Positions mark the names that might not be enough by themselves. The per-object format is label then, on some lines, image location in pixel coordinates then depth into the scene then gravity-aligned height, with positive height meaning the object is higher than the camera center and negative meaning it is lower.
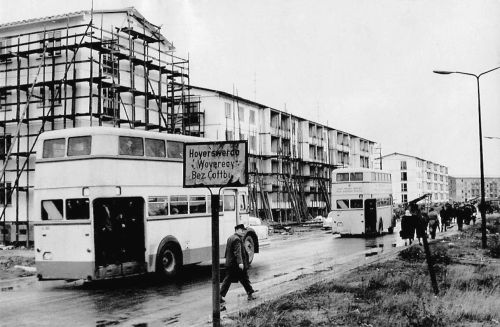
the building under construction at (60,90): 35.00 +6.48
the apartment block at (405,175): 133.50 +3.65
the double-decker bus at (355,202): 35.84 -0.52
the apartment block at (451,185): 196.01 +0.91
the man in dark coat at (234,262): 12.95 -1.38
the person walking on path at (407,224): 23.20 -1.25
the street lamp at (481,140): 26.64 +2.25
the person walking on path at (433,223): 31.16 -1.59
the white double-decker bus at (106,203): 15.25 -0.12
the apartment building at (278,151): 56.42 +5.05
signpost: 8.49 +0.42
